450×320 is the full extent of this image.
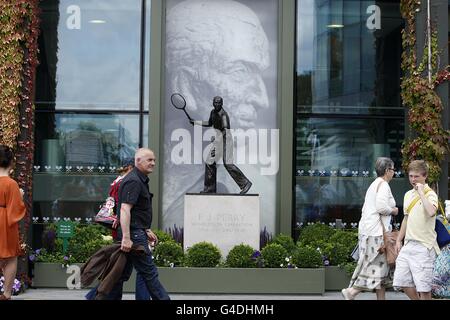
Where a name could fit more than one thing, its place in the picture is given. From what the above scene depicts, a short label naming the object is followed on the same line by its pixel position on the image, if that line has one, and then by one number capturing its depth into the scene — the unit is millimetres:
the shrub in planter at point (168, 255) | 12062
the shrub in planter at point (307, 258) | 11984
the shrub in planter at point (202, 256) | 11984
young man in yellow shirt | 8516
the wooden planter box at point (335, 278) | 12461
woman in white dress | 9000
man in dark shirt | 7734
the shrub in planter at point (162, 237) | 12602
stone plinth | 12555
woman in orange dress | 8500
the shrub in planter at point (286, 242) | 12562
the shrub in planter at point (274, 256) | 11969
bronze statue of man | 13016
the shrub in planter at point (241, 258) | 11945
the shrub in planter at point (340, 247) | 12562
